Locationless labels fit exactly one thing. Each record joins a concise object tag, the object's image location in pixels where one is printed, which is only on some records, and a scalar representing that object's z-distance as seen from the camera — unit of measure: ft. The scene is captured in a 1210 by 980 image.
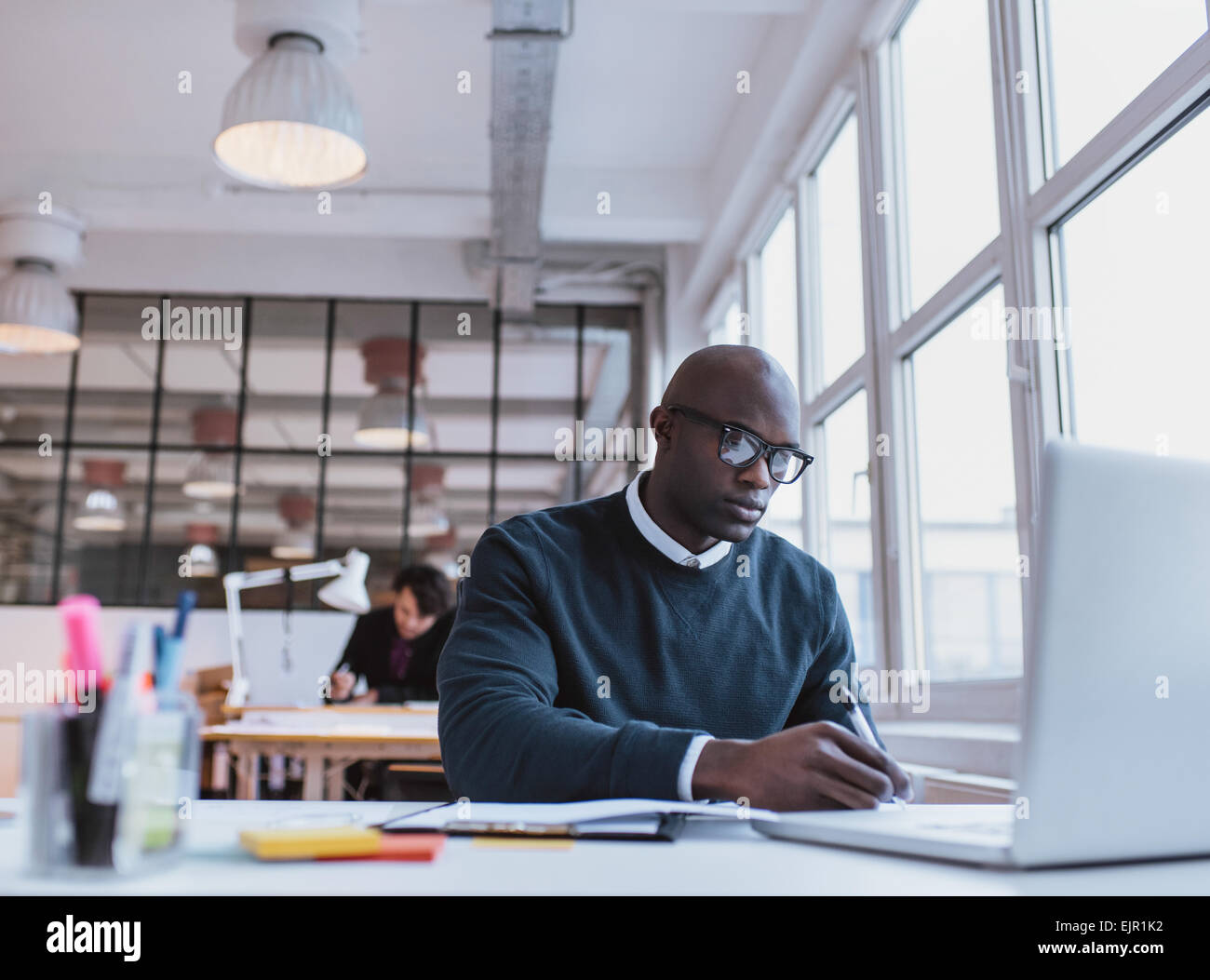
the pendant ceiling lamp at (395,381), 24.09
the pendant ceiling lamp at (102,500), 24.13
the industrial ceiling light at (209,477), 24.32
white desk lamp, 15.03
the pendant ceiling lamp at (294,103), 10.78
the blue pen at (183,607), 2.11
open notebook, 2.72
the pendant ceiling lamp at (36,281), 17.42
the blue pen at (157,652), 2.17
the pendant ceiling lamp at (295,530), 24.21
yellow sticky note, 2.24
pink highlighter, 2.05
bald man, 4.41
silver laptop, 2.23
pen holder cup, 2.03
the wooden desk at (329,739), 11.77
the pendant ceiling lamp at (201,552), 24.09
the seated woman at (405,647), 14.62
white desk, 2.00
